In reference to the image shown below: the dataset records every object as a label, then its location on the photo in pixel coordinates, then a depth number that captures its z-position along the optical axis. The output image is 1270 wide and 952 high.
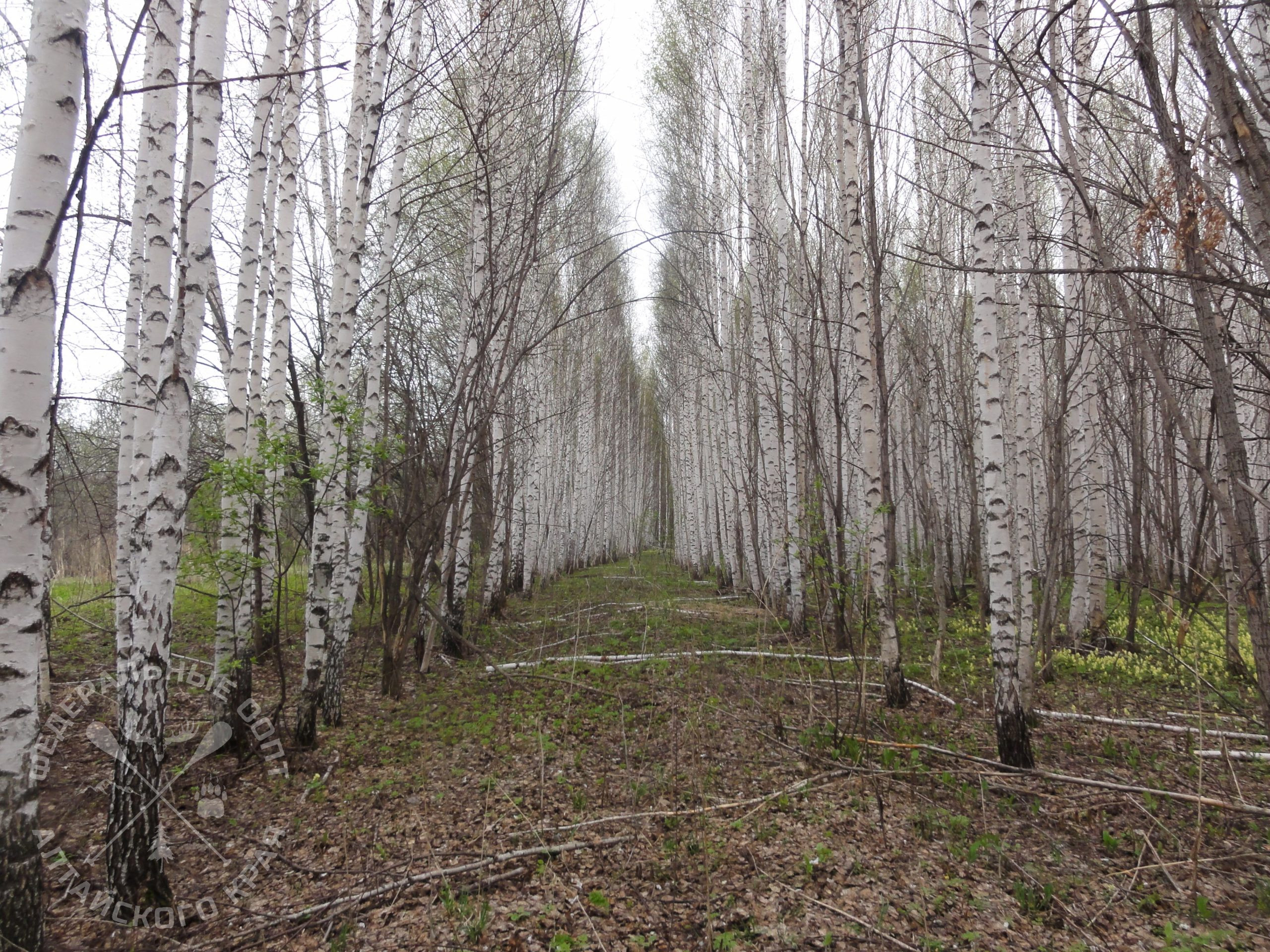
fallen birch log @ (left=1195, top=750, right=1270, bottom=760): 4.04
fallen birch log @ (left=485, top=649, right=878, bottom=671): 6.84
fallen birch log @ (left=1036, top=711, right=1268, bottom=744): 4.41
